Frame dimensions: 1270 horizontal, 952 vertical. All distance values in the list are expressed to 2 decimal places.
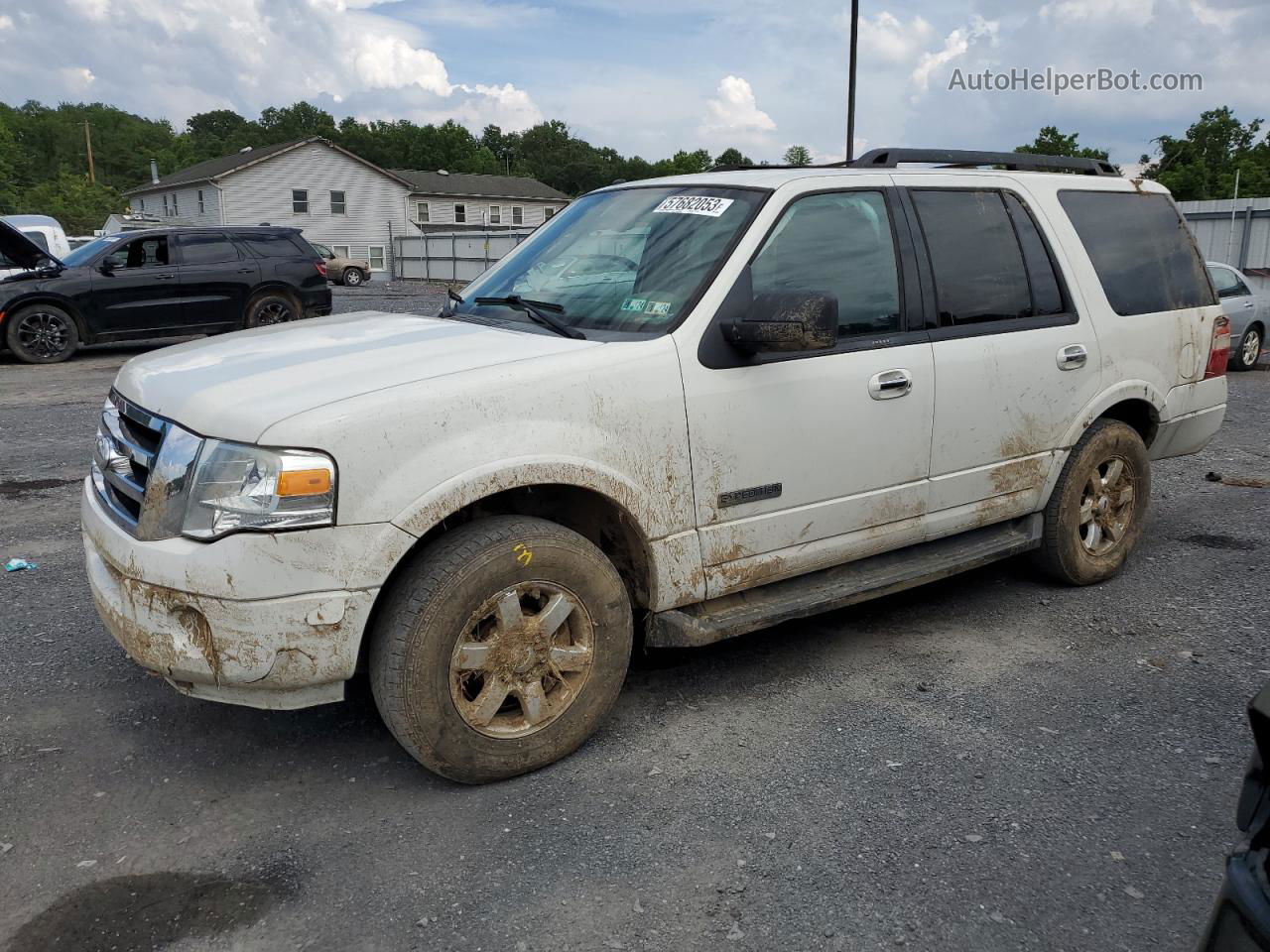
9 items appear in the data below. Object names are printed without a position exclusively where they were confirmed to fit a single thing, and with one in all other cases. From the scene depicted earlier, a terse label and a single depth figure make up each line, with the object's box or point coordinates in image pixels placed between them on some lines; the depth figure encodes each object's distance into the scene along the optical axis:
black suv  14.13
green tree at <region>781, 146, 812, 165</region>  88.41
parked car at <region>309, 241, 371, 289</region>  39.50
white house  48.47
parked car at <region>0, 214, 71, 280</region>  18.97
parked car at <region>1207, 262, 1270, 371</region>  13.88
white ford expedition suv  3.03
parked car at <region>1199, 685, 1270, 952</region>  1.52
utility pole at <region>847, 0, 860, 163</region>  20.06
